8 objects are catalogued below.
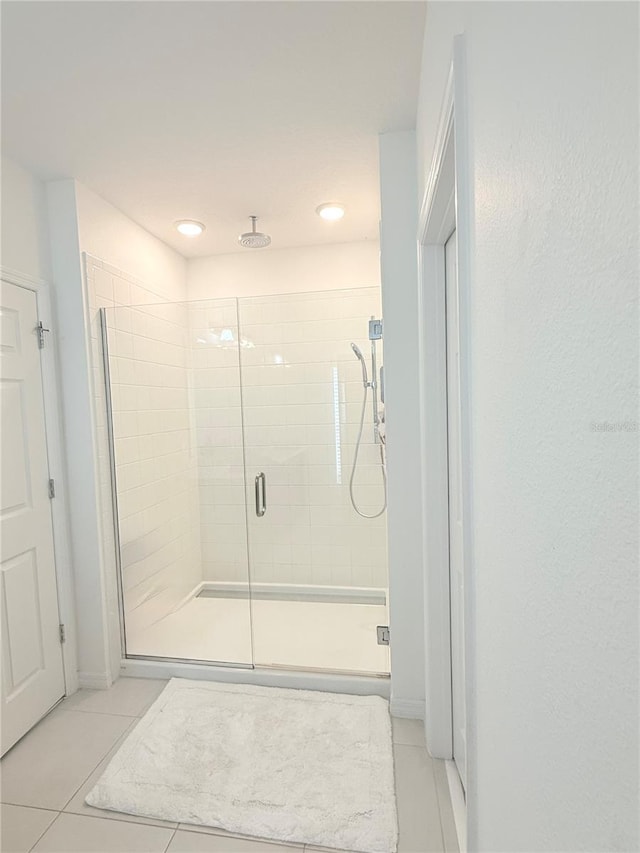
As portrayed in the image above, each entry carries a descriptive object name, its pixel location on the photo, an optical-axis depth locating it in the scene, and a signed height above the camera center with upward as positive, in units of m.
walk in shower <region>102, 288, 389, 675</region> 2.90 -0.45
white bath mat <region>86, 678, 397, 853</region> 1.56 -1.46
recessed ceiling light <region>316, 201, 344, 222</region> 2.62 +1.10
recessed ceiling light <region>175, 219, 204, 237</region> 2.79 +1.10
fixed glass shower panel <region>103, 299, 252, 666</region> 2.62 -0.50
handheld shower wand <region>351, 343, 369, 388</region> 2.99 +0.26
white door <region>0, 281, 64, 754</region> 1.99 -0.61
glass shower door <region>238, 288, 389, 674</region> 3.03 -0.43
